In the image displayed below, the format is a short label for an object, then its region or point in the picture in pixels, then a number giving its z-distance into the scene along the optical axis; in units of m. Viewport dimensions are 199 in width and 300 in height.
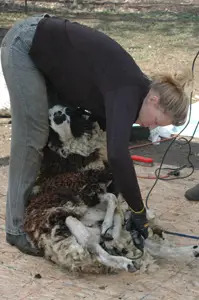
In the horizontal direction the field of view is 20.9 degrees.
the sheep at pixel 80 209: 3.26
